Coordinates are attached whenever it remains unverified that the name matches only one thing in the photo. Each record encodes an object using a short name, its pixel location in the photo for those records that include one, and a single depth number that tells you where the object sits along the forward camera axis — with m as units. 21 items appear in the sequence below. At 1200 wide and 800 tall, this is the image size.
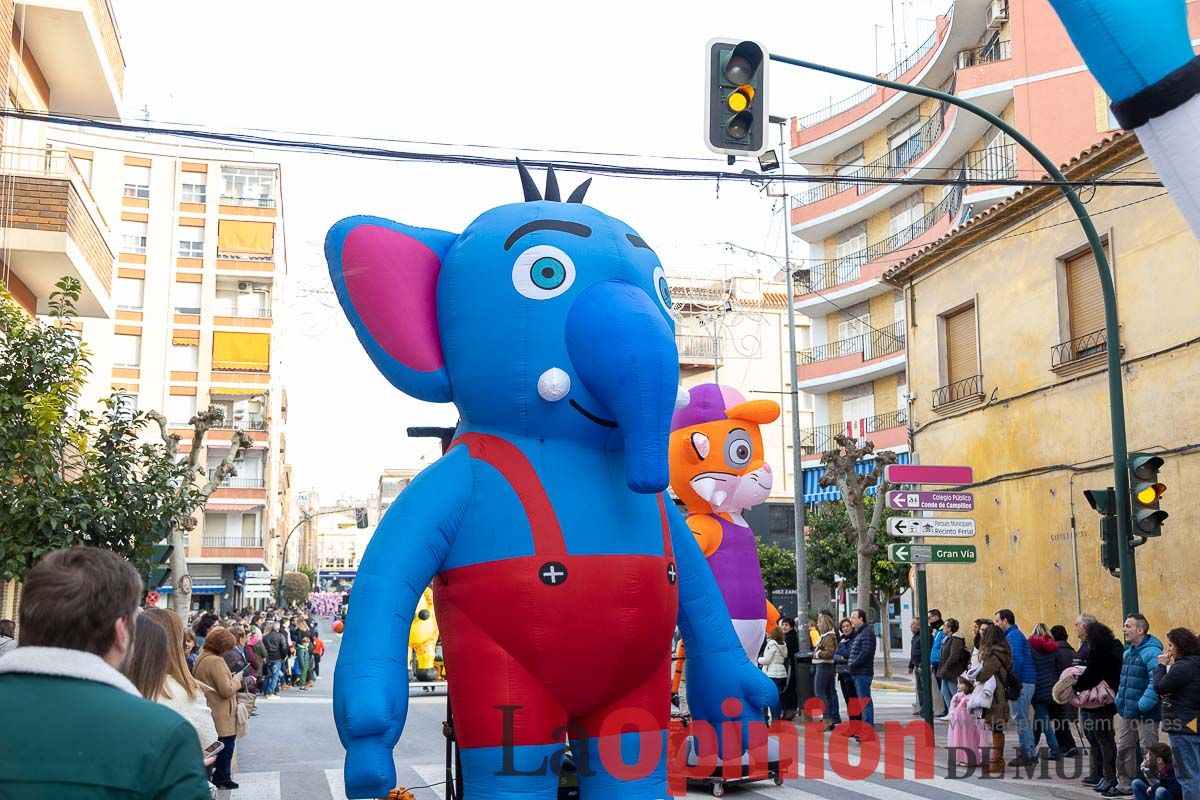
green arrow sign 12.62
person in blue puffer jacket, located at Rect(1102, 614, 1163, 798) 9.41
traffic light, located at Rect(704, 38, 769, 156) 9.55
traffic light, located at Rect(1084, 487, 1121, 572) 11.07
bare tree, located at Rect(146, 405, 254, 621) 21.36
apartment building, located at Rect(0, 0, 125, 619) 14.94
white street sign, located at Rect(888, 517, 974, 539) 12.66
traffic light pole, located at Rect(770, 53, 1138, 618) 10.71
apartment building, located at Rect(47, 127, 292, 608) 46.50
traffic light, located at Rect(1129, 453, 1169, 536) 10.82
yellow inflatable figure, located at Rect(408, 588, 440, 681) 20.28
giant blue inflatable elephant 5.64
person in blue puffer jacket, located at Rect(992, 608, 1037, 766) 12.05
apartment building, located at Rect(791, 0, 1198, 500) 27.09
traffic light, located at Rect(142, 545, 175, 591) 14.11
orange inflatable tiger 11.34
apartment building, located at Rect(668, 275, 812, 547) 47.56
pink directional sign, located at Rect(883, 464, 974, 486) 12.90
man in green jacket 2.40
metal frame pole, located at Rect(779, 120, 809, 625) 25.23
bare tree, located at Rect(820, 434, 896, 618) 20.95
